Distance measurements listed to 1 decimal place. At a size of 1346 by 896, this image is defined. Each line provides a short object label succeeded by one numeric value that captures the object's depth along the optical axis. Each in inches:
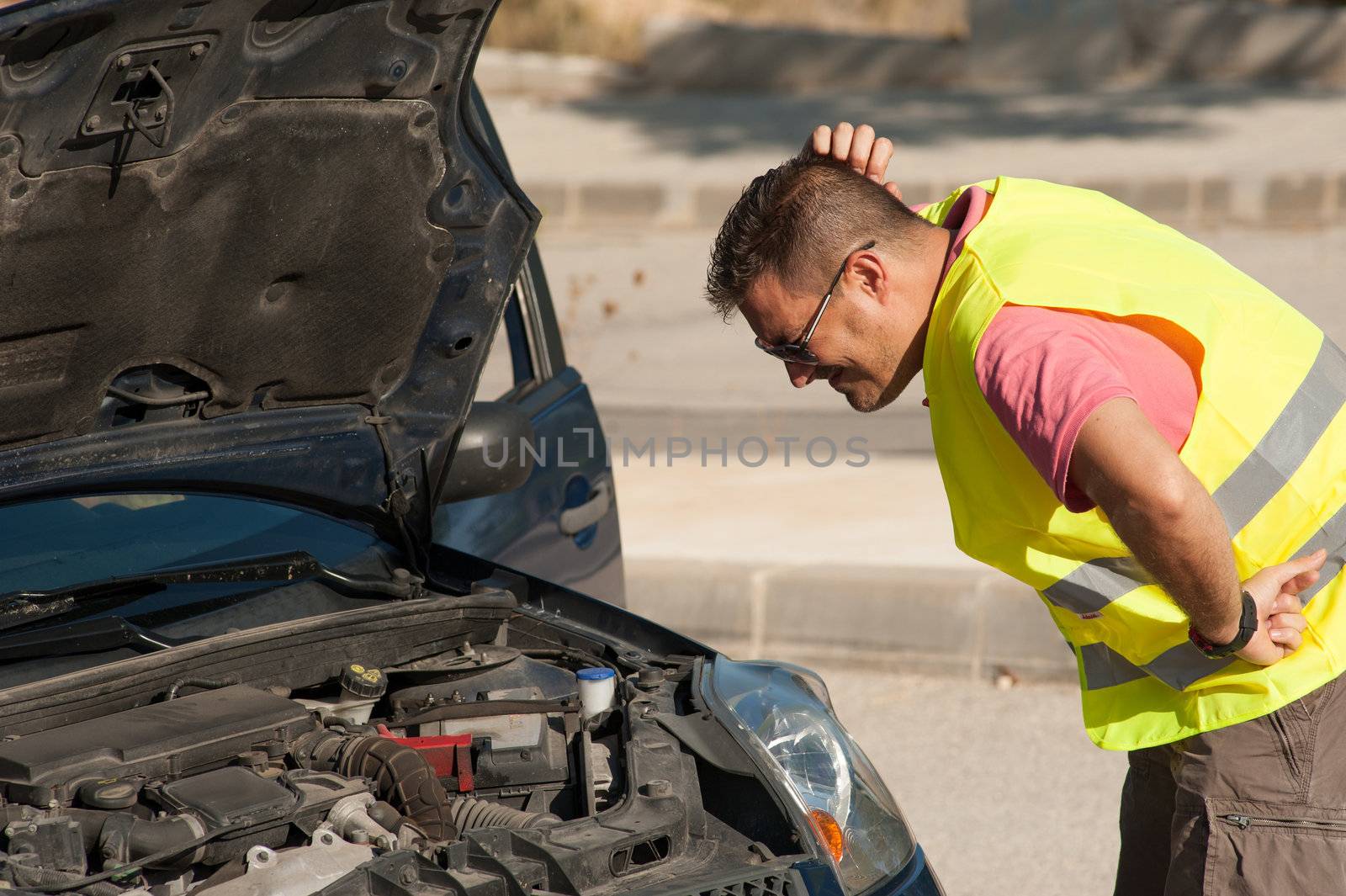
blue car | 175.6
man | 174.4
